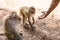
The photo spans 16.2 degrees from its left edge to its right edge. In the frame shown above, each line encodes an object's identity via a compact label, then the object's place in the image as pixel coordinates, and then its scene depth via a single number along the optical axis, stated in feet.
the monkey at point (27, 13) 12.55
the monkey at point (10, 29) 10.56
